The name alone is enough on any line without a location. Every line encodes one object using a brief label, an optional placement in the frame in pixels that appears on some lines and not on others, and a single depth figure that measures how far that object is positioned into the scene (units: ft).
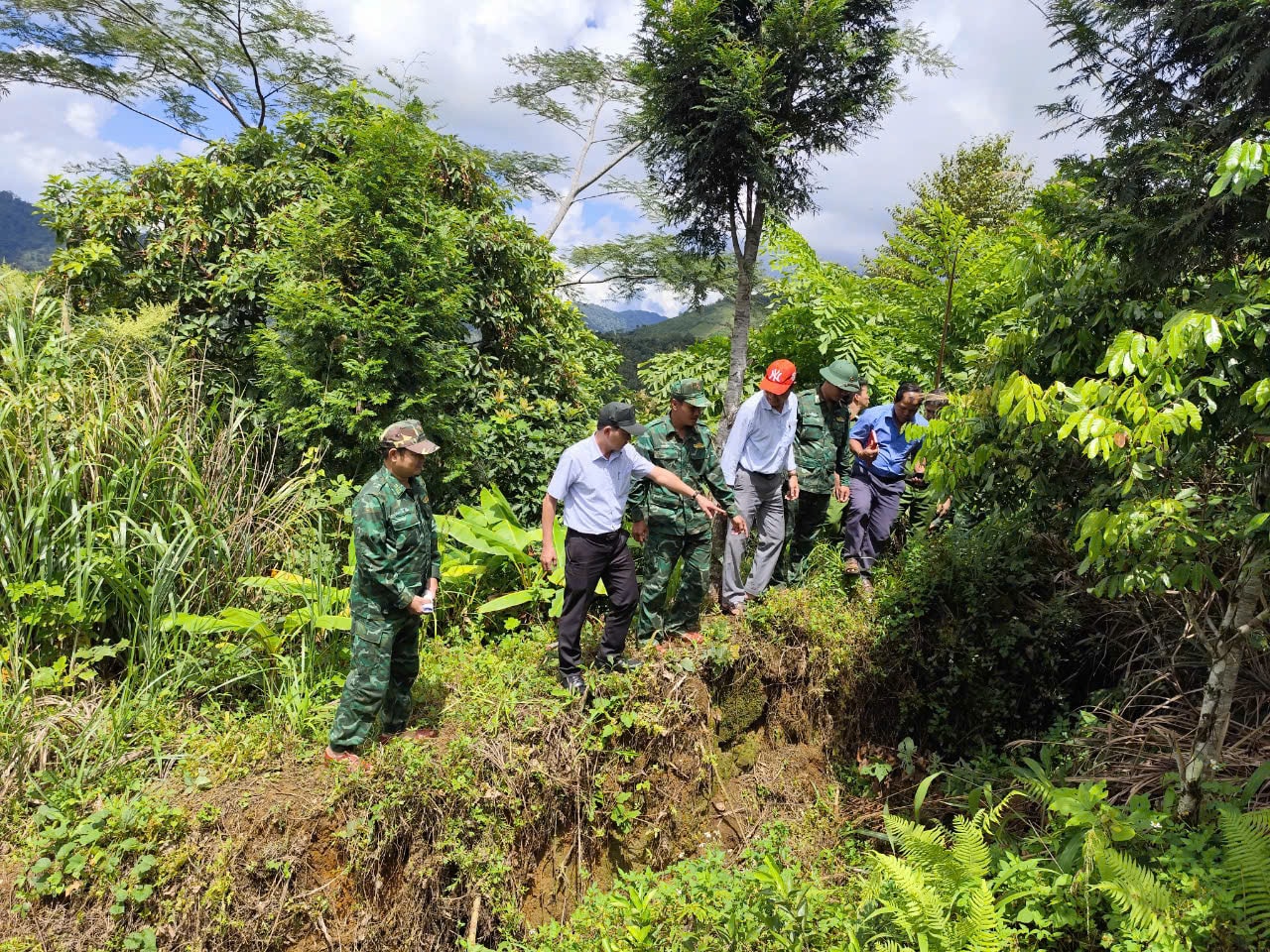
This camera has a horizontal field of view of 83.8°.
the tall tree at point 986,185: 51.98
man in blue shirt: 18.48
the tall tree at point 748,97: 16.66
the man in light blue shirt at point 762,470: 16.79
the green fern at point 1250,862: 8.72
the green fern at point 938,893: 9.18
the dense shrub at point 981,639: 16.92
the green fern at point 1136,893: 8.70
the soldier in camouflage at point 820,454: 18.17
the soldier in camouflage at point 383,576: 12.22
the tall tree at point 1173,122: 7.91
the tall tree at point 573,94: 49.80
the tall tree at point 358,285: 17.75
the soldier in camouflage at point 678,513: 15.49
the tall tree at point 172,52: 39.45
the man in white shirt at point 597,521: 14.07
